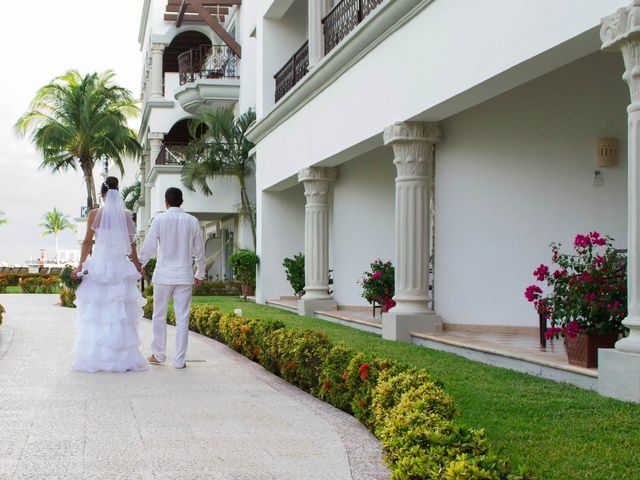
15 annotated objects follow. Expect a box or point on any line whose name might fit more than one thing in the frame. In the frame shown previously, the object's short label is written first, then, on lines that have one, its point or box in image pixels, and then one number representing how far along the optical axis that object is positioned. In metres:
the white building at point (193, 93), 28.92
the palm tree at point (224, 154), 26.92
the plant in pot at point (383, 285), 14.20
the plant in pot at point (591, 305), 7.59
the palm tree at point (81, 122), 40.16
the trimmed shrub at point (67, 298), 23.58
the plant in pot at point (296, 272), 20.36
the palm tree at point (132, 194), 48.08
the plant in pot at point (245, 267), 23.22
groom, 9.98
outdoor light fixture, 10.84
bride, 9.52
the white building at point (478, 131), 9.22
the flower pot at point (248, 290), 24.06
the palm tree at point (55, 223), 129.50
